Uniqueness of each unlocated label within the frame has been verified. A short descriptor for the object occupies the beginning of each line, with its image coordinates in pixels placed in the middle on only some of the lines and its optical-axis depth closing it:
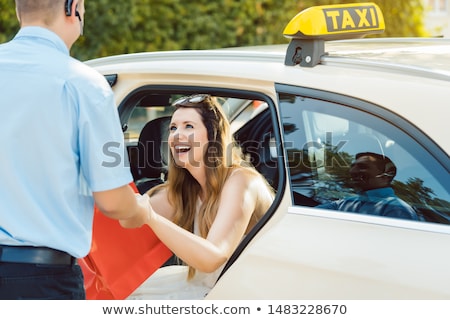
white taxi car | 2.05
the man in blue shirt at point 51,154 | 2.03
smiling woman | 2.83
